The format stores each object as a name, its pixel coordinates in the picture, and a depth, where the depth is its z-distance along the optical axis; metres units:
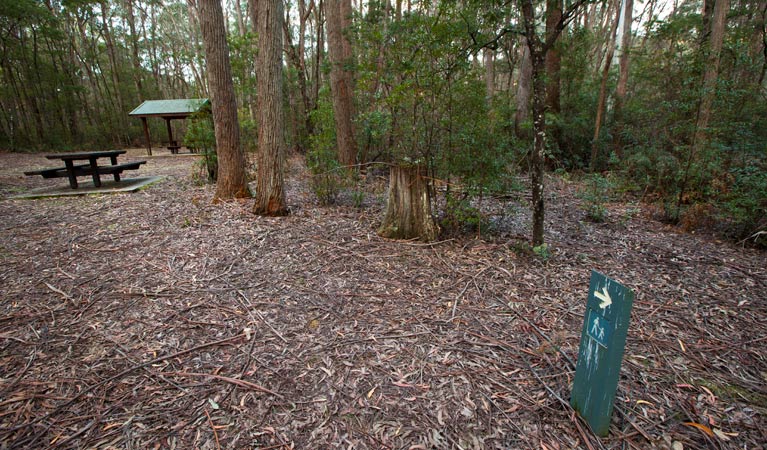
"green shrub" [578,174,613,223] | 5.18
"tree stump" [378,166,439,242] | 4.02
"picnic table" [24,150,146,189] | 6.50
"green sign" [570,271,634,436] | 1.61
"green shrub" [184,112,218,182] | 6.87
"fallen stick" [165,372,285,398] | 2.11
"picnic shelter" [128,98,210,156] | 14.41
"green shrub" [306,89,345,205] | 5.51
